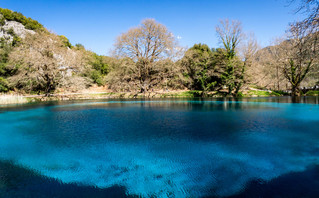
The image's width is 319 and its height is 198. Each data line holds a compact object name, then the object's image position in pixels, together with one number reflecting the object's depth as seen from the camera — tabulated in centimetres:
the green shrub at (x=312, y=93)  2531
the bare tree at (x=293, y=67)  2299
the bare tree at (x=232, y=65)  2569
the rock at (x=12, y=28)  3362
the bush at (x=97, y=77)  3625
